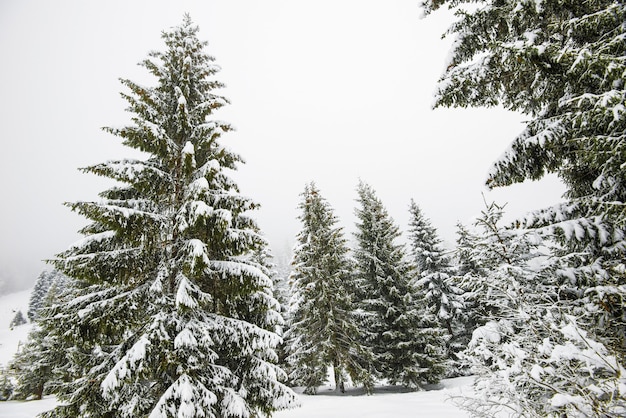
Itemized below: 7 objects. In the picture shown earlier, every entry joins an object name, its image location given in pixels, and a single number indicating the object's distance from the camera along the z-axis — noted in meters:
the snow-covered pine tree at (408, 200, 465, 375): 20.41
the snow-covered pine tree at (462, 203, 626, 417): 2.73
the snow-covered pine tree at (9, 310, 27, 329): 59.67
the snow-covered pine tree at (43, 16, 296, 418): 6.39
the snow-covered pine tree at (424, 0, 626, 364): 4.46
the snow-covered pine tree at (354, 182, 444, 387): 15.47
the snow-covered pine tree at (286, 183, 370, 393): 15.55
